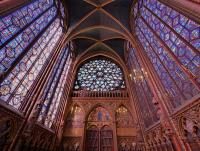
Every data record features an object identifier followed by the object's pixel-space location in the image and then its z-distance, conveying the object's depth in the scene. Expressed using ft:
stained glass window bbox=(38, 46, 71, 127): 25.52
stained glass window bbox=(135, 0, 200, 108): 15.28
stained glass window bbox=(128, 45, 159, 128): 26.31
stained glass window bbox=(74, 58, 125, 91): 42.65
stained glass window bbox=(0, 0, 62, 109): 15.84
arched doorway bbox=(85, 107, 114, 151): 32.27
